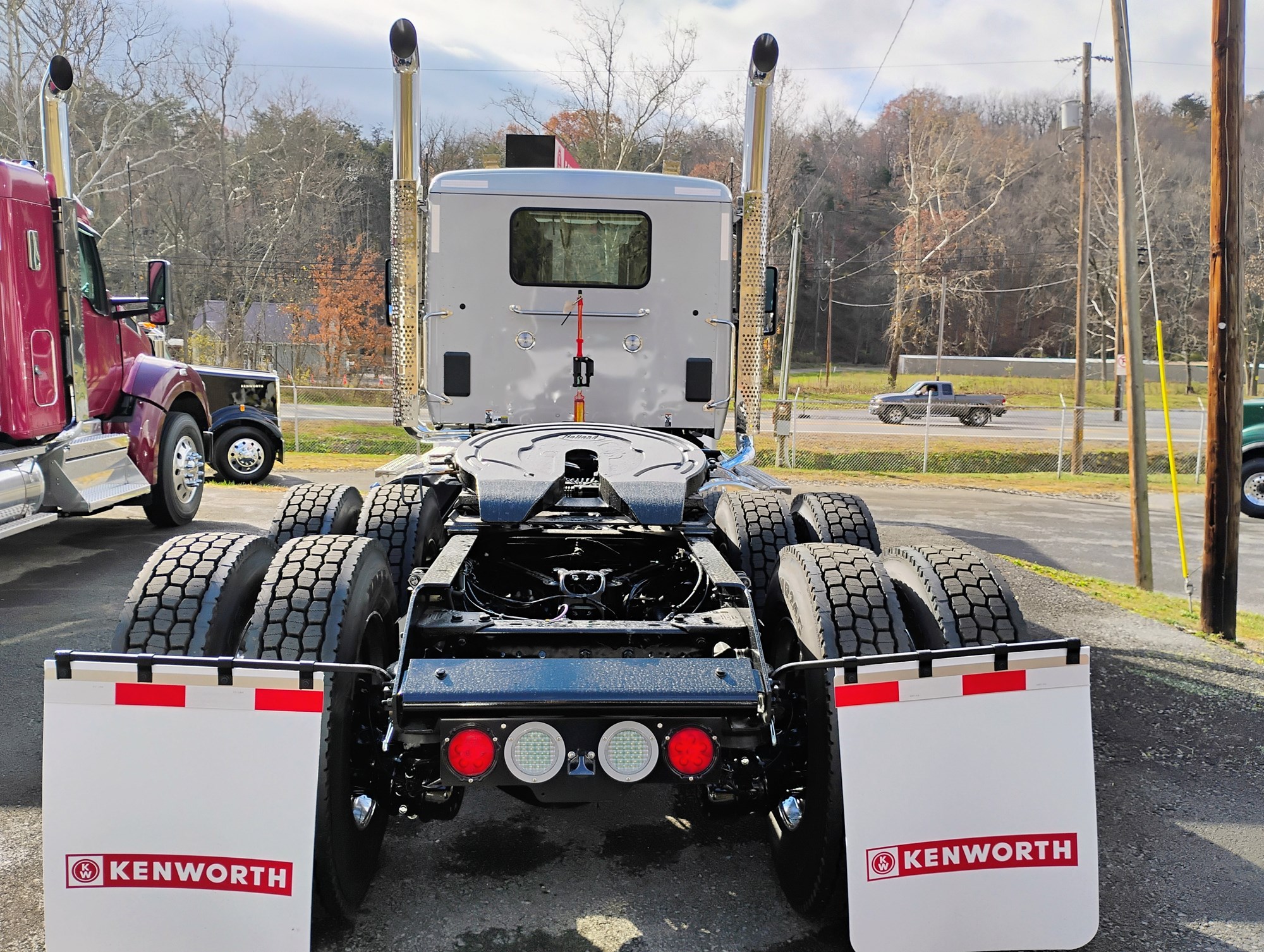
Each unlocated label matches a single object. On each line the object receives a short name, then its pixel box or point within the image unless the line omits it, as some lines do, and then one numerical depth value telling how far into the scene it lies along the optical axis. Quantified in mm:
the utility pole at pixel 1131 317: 8555
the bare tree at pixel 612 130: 25922
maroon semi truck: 7438
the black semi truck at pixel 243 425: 13492
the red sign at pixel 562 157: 7108
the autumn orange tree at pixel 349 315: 42344
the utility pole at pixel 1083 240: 23359
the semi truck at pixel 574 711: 2510
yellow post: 7643
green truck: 13953
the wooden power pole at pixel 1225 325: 6910
